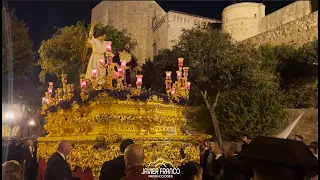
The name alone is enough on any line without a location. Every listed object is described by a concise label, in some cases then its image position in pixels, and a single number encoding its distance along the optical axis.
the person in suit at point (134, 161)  2.06
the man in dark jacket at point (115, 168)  3.40
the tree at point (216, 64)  8.30
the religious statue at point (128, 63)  5.02
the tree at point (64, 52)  10.94
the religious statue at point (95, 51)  5.23
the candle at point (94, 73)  4.32
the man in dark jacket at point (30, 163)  4.71
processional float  4.06
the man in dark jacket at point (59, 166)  3.54
